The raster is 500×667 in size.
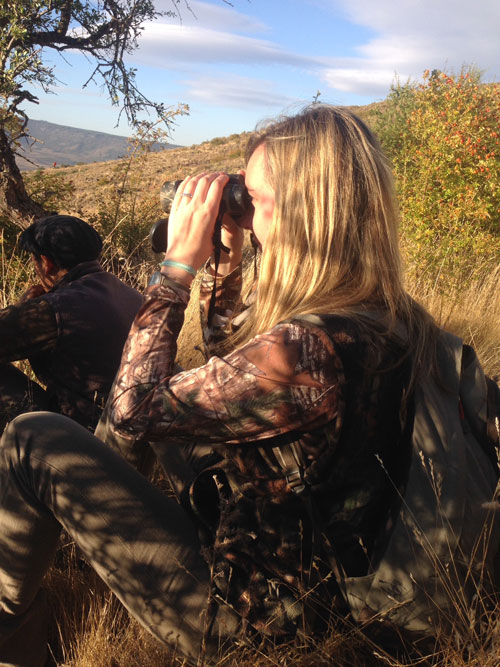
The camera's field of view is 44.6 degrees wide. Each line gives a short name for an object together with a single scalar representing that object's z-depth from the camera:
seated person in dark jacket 2.51
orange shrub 5.95
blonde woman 1.39
